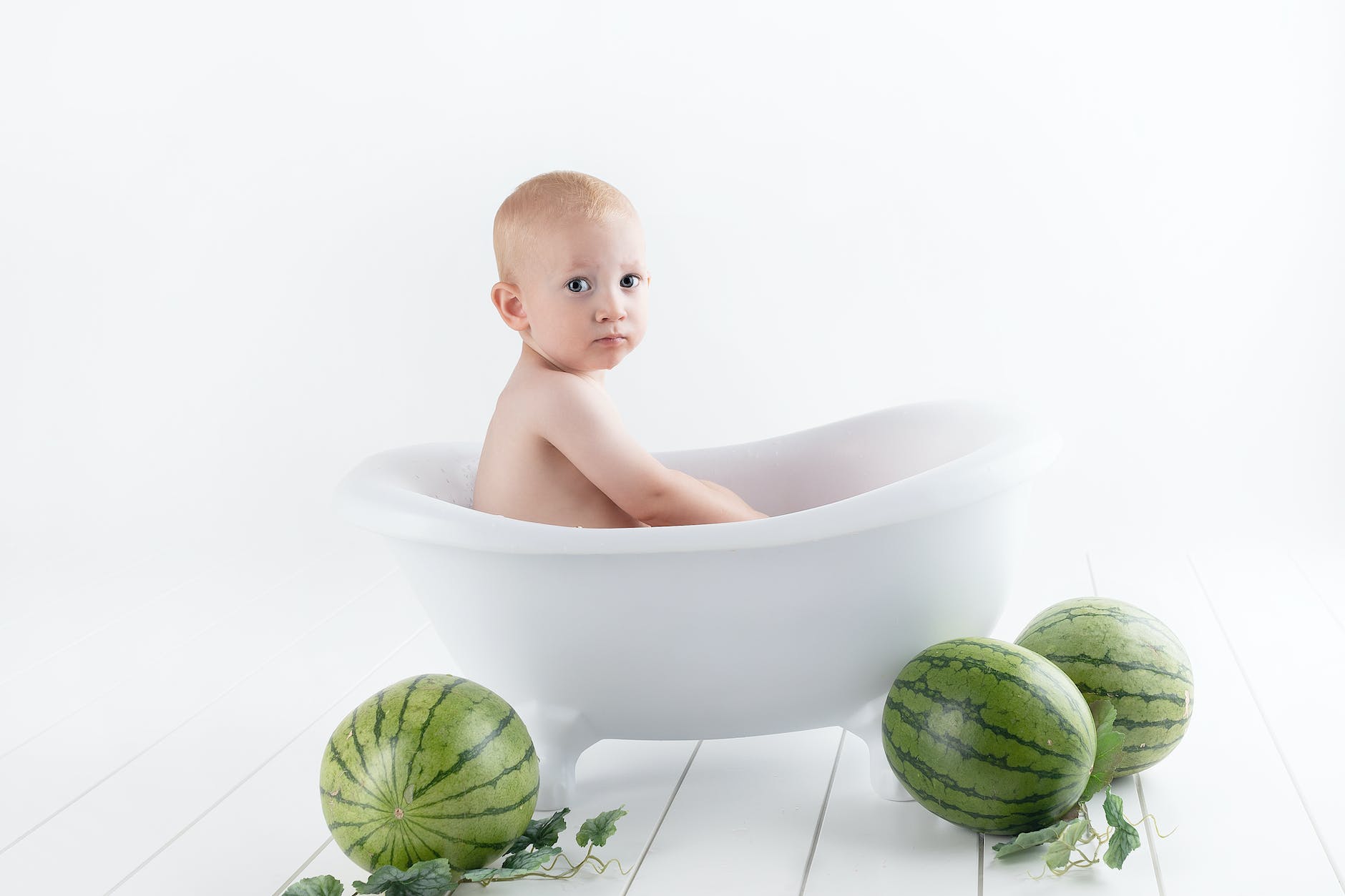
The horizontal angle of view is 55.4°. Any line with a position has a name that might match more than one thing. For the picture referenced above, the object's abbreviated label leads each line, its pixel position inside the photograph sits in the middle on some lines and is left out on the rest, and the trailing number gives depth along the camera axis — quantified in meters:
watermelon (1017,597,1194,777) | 1.71
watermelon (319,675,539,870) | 1.50
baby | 1.96
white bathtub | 1.64
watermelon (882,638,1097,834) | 1.52
